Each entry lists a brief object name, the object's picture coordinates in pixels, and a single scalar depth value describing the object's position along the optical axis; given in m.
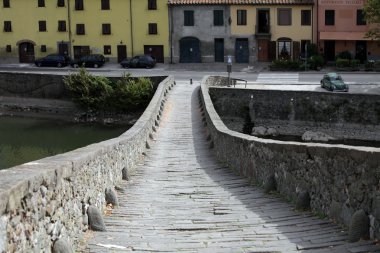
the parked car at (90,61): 58.97
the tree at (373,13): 42.72
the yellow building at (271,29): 58.81
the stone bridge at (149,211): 6.27
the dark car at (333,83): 41.88
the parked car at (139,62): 57.62
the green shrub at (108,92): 43.12
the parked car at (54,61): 59.59
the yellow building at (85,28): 61.03
